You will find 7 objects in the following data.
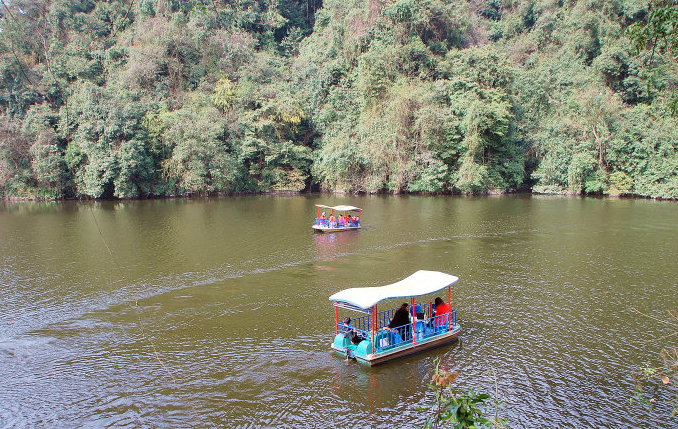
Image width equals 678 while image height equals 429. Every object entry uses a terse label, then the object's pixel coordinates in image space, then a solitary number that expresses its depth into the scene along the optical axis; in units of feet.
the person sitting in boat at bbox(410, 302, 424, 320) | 50.36
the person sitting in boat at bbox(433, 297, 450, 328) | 51.95
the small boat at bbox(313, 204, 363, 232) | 114.94
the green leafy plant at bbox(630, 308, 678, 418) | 40.27
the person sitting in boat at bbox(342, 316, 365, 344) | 48.62
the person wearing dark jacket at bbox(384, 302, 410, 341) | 49.65
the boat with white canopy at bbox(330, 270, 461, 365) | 47.09
